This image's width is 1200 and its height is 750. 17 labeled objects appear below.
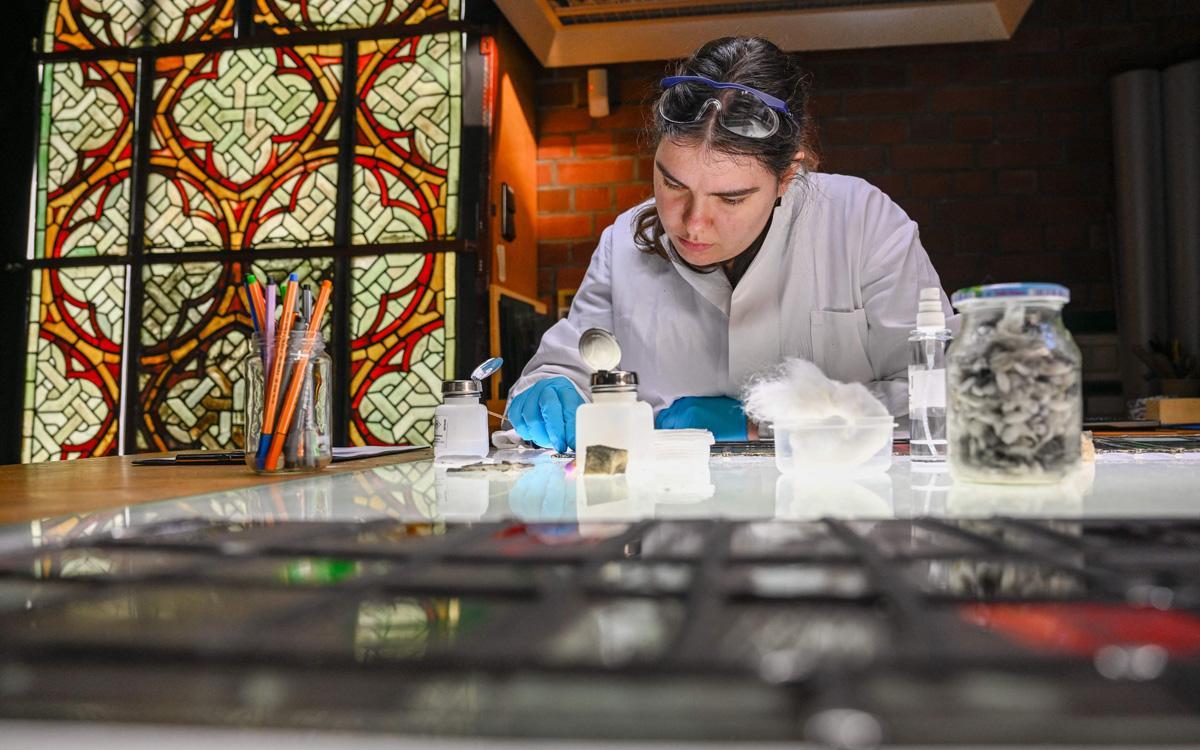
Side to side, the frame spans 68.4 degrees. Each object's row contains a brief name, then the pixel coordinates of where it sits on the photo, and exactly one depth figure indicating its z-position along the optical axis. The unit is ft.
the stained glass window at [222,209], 10.66
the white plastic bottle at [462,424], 4.22
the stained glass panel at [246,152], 10.87
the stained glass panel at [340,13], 10.87
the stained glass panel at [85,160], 11.19
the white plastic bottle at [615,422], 3.32
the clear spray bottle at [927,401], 3.57
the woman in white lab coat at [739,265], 5.53
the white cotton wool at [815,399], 3.18
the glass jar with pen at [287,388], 3.62
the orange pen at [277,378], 3.60
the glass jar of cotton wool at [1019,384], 2.44
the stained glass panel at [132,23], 11.22
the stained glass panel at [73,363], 11.10
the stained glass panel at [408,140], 10.62
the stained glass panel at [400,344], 10.52
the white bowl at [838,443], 3.12
